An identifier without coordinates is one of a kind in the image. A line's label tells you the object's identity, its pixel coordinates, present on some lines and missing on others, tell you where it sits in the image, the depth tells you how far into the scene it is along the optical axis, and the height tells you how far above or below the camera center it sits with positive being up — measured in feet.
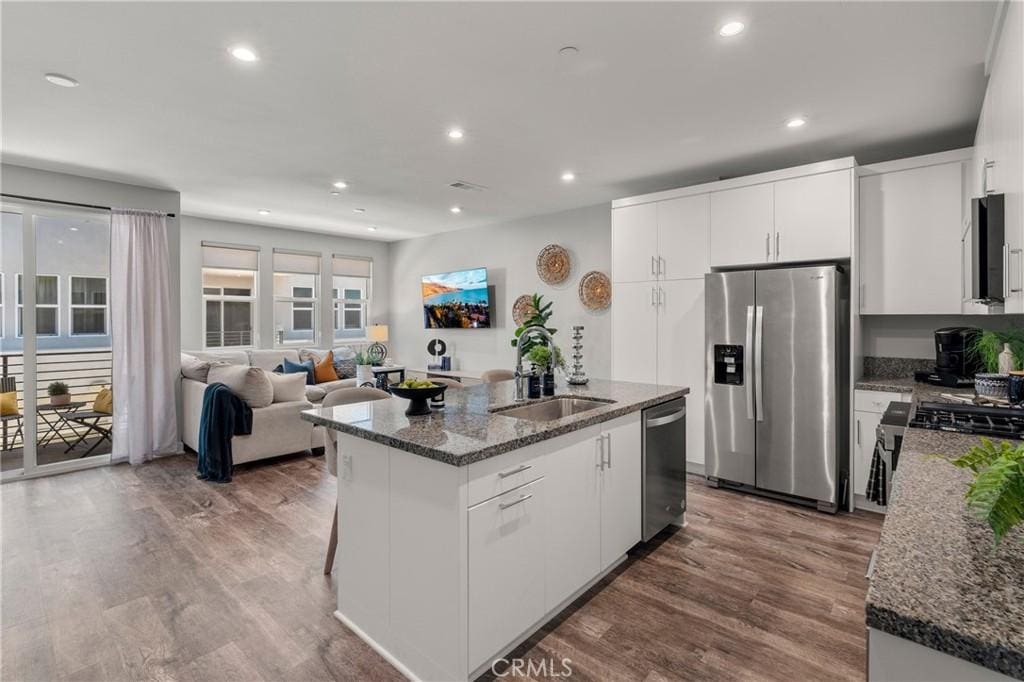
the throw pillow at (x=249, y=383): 14.62 -1.32
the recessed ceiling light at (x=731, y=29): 7.13 +4.47
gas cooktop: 5.86 -1.06
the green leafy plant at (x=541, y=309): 19.47 +1.15
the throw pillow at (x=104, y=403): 15.40 -1.97
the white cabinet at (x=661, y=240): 13.64 +2.78
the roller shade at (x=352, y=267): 25.32 +3.72
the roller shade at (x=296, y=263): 23.06 +3.60
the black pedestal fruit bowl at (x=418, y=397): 7.39 -0.88
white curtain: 15.19 +0.10
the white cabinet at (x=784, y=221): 11.51 +2.85
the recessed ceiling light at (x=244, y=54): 7.76 +4.51
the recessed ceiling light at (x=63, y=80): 8.64 +4.56
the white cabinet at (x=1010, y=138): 5.35 +2.44
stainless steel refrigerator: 11.28 -1.08
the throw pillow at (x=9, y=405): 14.02 -1.84
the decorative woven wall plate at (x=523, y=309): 20.48 +1.18
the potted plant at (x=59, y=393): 14.80 -1.62
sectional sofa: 14.62 -2.85
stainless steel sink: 8.97 -1.33
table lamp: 24.76 -0.09
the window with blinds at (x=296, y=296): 23.12 +2.02
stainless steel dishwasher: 9.29 -2.52
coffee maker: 10.14 -0.43
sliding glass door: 13.94 -0.02
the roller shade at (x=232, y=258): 20.99 +3.53
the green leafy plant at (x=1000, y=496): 2.71 -0.88
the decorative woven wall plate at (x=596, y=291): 18.06 +1.70
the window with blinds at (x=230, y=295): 21.08 +1.91
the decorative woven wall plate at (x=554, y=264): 19.24 +2.88
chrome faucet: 9.27 -0.37
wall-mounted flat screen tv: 22.12 +1.75
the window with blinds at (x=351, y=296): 25.34 +2.24
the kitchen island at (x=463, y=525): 5.69 -2.44
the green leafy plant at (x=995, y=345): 9.34 -0.17
